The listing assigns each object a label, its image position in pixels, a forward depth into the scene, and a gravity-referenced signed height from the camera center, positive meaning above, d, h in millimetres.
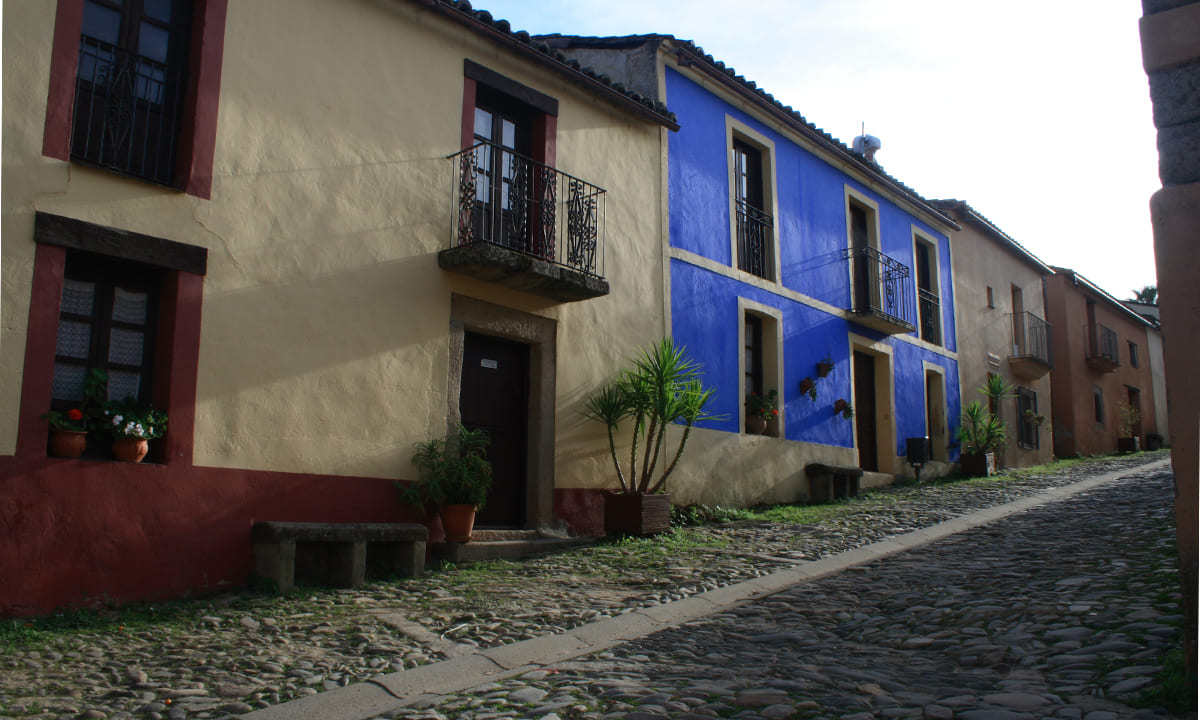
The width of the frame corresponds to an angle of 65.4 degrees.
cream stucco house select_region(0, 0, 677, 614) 6586 +1807
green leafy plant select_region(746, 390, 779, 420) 12766 +1082
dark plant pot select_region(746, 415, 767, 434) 12766 +844
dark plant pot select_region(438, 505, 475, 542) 8438 -346
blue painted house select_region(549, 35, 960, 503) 12281 +3098
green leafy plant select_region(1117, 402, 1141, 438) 26500 +2045
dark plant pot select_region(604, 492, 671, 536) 9711 -304
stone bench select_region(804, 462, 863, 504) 13461 +86
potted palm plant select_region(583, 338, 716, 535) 9789 +759
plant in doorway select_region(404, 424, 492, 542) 8453 -26
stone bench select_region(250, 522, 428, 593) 7094 -551
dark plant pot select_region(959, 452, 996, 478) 16938 +448
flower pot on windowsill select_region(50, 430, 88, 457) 6465 +245
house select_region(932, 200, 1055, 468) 19891 +3649
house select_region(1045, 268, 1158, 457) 24125 +3341
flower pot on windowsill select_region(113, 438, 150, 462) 6719 +217
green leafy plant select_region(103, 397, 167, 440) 6703 +425
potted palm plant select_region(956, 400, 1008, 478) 17000 +904
